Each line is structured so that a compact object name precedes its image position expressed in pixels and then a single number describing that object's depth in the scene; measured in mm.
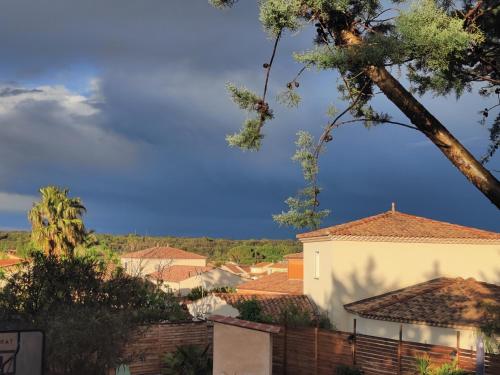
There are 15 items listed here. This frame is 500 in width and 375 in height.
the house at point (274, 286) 47469
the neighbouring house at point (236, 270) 70925
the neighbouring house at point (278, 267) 73512
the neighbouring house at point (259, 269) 81625
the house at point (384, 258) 33844
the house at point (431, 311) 26953
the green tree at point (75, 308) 15125
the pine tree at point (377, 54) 8398
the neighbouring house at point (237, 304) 34812
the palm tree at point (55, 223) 44562
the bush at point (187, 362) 23531
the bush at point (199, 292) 46281
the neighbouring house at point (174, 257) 81500
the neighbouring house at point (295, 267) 49188
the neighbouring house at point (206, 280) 66500
